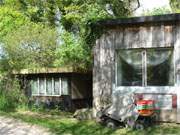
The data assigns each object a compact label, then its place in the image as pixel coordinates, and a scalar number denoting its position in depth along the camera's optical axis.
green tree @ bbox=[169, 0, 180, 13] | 19.15
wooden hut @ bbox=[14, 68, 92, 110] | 11.27
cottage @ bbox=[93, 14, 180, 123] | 7.98
